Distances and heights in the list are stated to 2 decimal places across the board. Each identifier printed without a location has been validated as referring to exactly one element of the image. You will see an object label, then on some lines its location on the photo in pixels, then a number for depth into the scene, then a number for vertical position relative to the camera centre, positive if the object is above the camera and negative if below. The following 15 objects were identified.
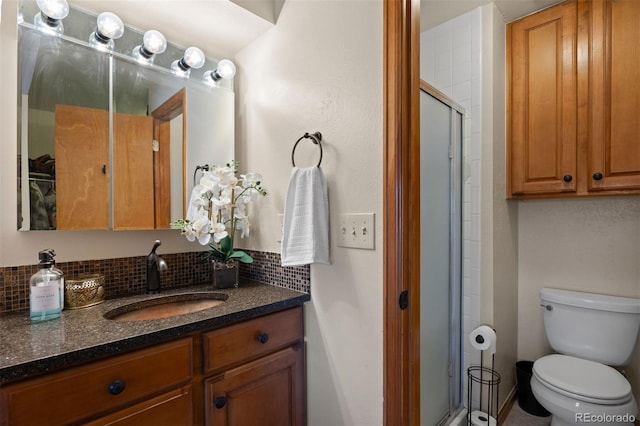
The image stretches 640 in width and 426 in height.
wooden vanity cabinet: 0.75 -0.49
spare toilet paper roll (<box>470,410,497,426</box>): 1.72 -1.14
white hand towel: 1.16 -0.03
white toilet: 1.45 -0.81
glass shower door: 1.55 -0.25
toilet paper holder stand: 1.76 -1.02
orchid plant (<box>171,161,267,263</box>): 1.37 +0.02
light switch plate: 1.10 -0.06
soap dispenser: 0.98 -0.24
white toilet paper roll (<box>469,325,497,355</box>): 1.69 -0.69
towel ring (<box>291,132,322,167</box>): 1.26 +0.30
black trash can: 1.91 -1.12
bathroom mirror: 1.14 +0.33
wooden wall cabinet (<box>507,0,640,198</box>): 1.59 +0.61
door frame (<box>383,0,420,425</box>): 1.03 +0.04
